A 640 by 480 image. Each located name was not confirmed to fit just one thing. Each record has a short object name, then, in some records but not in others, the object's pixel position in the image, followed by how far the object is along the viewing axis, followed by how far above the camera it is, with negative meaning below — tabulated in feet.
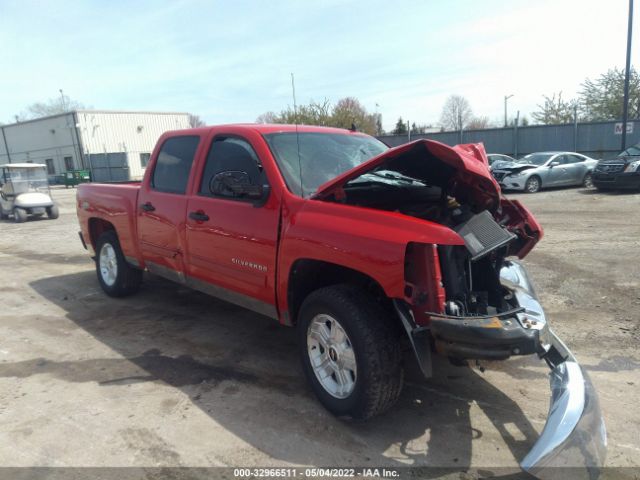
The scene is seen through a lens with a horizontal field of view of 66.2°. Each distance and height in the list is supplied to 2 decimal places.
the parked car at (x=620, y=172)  48.95 -4.92
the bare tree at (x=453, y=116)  218.71 +8.66
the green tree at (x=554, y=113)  133.28 +4.07
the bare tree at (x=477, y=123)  226.99 +5.06
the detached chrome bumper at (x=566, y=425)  8.11 -5.18
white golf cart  50.83 -2.47
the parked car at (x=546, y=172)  57.16 -5.02
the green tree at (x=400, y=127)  142.43 +3.56
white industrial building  129.80 +7.03
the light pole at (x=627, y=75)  65.98 +6.21
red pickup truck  9.11 -2.47
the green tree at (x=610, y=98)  105.50 +5.51
